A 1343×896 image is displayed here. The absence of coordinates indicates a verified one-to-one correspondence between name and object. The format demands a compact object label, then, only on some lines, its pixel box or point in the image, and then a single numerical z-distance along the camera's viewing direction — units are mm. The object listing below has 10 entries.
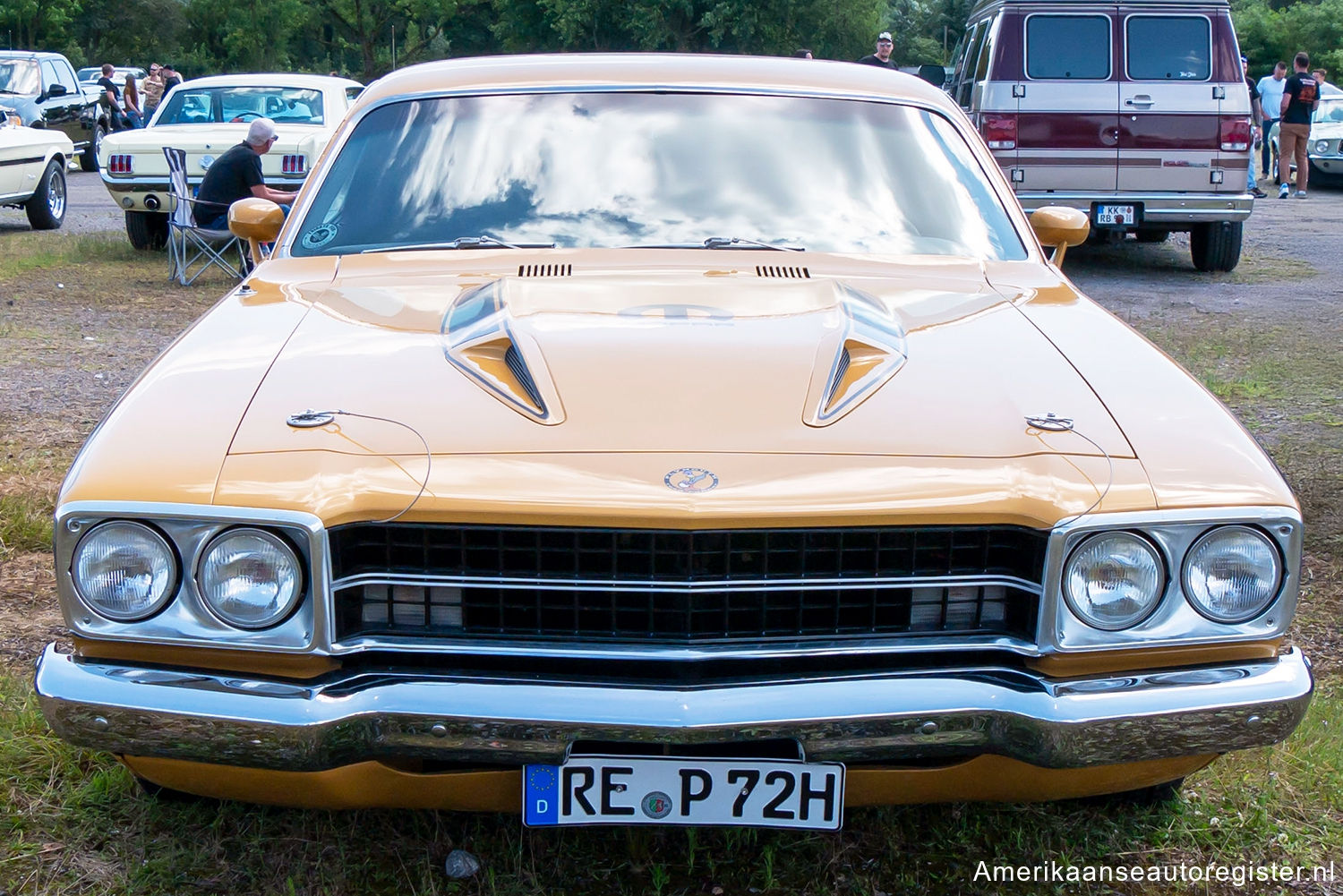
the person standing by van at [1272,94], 18156
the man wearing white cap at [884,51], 13477
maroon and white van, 10188
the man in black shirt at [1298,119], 15688
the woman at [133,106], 20062
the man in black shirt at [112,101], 20766
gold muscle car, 2025
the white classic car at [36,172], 12242
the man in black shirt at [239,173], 9336
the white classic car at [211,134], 10414
